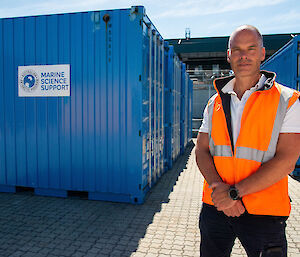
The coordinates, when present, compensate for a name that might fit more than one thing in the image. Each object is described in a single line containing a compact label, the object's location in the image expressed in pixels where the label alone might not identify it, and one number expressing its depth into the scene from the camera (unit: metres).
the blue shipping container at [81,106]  4.94
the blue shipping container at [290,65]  6.84
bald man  1.67
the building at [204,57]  21.30
